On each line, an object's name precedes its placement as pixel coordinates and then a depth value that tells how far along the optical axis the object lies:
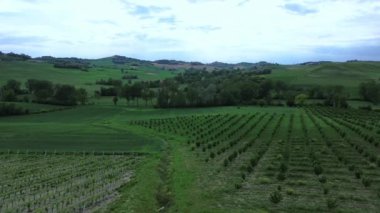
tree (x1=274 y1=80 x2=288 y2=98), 181.05
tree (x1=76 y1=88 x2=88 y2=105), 158.02
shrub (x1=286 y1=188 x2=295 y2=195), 37.16
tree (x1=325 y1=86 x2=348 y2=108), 153.50
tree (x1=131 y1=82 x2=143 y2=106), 165.50
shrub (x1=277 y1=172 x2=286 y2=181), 42.62
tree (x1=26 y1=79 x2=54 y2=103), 153.00
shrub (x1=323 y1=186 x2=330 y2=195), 37.13
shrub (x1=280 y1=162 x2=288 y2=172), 46.70
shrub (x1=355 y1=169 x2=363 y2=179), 43.34
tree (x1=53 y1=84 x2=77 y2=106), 155.12
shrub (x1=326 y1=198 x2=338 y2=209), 32.47
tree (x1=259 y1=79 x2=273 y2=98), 176.60
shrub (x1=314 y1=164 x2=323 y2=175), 45.47
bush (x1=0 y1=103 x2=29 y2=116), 129.25
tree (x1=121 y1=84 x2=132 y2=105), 165.84
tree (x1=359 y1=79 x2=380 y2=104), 157.32
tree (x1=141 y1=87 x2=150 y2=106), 163.12
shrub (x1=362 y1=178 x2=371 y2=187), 39.81
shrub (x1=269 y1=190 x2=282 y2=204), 33.97
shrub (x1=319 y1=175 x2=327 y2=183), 41.44
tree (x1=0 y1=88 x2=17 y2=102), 151.25
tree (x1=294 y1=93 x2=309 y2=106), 159.85
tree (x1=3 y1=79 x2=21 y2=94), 167.50
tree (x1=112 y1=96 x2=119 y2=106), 161.12
